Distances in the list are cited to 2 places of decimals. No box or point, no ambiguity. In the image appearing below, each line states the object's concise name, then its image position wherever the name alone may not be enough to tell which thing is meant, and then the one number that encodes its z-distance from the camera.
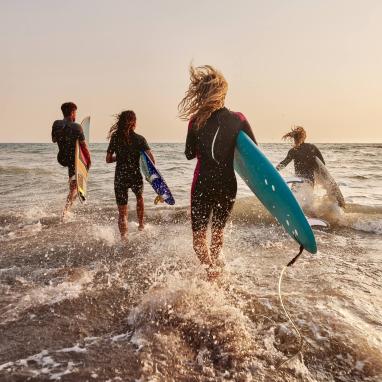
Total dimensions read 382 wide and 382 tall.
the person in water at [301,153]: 7.14
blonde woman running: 3.18
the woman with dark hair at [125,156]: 5.07
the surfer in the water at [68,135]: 6.11
